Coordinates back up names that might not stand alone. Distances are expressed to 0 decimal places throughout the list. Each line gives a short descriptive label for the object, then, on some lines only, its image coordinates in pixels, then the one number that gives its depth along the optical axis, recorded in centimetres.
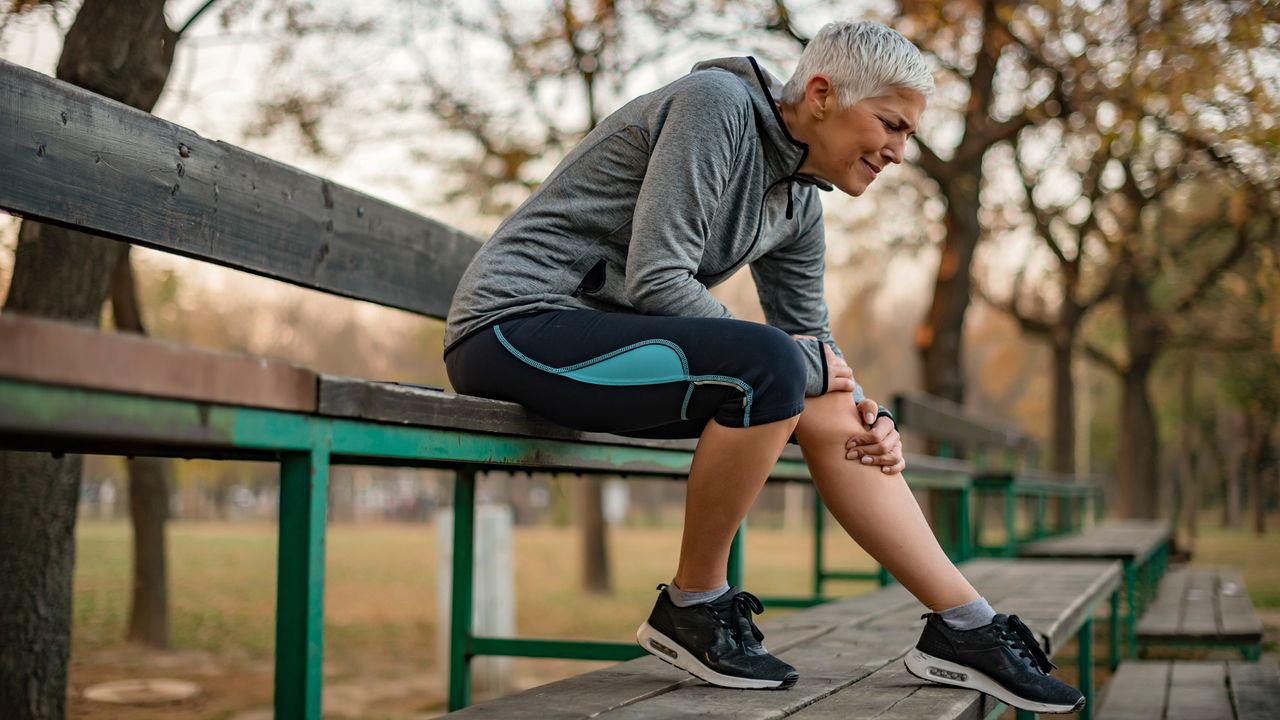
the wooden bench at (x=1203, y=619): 566
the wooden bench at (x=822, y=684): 188
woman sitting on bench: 208
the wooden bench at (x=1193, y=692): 431
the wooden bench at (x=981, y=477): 696
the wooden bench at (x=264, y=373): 116
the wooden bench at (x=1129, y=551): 635
